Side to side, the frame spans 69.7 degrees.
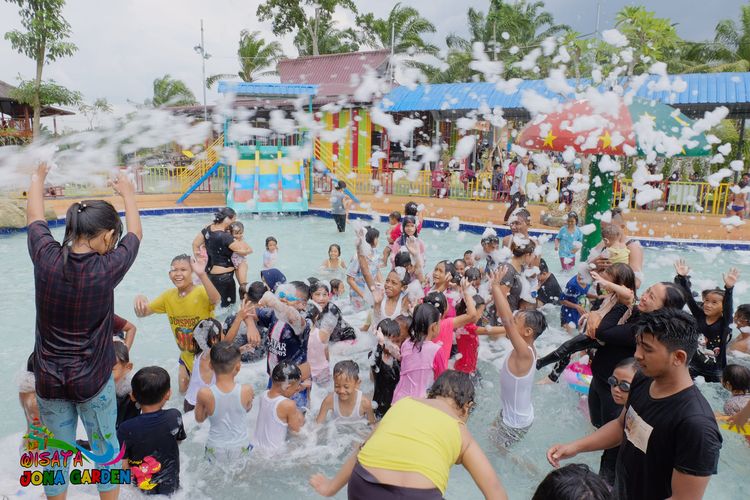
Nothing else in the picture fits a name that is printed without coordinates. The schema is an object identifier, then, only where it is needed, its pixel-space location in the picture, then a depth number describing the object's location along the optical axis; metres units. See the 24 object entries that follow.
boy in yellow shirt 4.02
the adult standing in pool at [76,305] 2.27
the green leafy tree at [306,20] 32.22
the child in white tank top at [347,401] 3.47
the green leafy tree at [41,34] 17.89
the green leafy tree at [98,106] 20.06
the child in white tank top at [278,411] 3.37
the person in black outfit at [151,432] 2.85
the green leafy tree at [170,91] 43.12
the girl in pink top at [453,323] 3.73
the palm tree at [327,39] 33.03
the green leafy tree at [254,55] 33.19
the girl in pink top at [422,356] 3.46
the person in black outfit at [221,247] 5.95
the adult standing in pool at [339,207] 12.43
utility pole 20.05
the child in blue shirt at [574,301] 5.97
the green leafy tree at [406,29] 29.39
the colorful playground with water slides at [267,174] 15.36
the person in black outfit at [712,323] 3.95
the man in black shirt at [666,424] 1.89
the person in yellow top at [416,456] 1.79
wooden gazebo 20.45
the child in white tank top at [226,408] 3.24
